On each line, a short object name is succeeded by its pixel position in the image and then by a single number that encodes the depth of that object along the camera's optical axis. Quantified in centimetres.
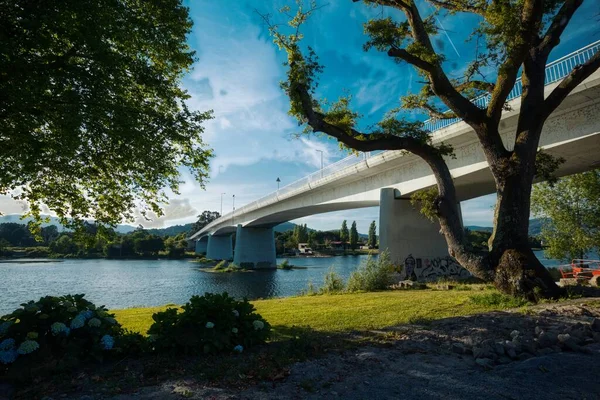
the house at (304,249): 10522
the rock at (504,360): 457
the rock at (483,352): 462
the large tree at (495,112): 930
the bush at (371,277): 1717
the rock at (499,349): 473
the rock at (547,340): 500
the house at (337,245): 11798
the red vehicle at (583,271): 1872
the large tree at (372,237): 11572
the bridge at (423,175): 1392
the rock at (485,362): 439
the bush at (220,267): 5651
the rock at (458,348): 491
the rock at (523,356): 465
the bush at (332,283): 1820
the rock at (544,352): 476
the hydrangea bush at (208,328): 487
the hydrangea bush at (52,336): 430
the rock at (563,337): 496
